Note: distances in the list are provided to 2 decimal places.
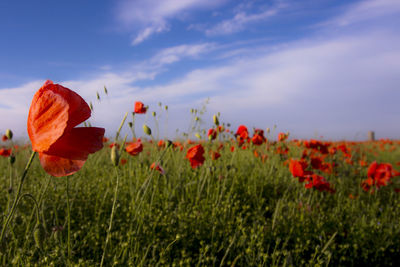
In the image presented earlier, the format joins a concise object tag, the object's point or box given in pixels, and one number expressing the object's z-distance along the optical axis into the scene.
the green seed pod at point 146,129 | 0.52
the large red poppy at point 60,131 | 0.22
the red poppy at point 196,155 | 0.66
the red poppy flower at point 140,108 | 0.67
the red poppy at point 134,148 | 0.57
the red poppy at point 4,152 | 1.94
